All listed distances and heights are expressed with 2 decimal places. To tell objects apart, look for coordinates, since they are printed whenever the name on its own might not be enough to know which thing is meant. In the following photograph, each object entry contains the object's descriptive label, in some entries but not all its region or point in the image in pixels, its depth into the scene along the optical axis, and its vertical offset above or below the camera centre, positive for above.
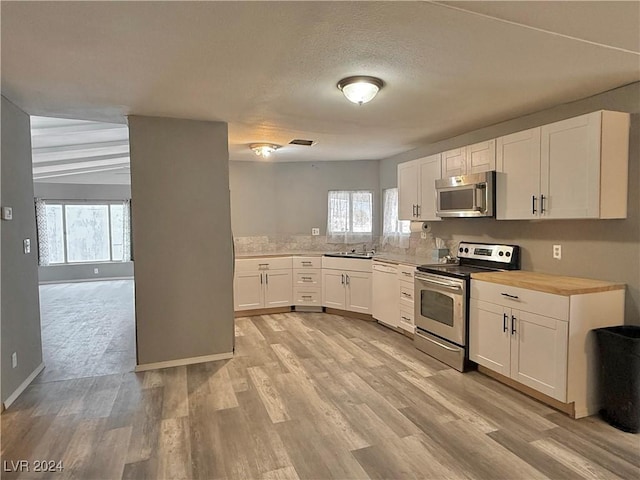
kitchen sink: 5.15 -0.41
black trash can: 2.32 -0.99
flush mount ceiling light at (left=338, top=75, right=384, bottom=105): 2.47 +0.95
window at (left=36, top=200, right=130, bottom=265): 8.41 -0.08
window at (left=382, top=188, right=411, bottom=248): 5.33 +0.01
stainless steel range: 3.31 -0.70
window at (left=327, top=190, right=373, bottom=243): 5.96 +0.16
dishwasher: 4.44 -0.86
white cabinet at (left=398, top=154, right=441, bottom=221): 4.22 +0.46
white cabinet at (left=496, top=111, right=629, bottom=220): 2.58 +0.43
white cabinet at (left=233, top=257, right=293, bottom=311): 5.17 -0.81
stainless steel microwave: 3.42 +0.29
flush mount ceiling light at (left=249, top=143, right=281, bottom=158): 4.60 +1.01
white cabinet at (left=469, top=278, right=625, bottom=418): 2.51 -0.80
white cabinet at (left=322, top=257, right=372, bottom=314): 5.03 -0.82
